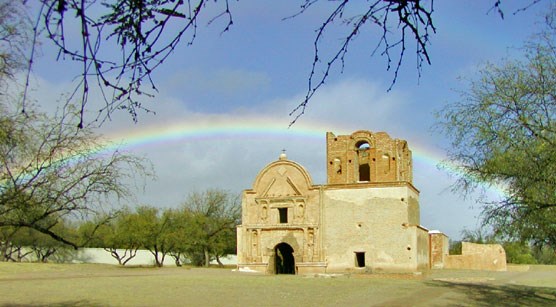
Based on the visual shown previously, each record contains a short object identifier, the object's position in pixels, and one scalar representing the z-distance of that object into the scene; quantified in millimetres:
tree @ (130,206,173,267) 55219
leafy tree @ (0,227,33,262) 55500
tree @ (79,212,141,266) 54906
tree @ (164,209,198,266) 55062
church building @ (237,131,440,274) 37969
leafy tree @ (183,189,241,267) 56875
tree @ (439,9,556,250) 16125
